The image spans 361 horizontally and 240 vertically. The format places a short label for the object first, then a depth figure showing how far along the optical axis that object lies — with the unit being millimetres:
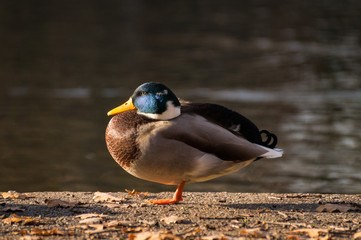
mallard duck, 9953
